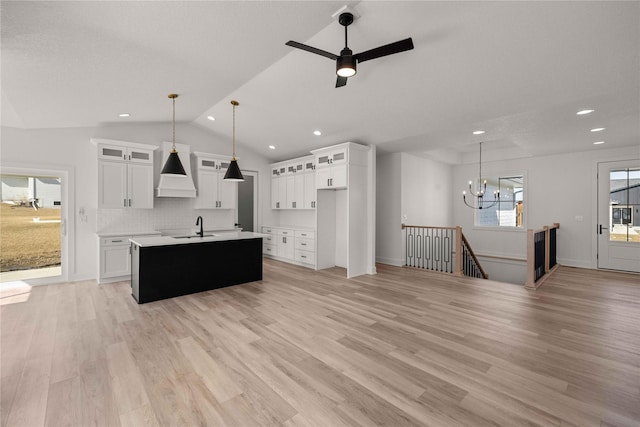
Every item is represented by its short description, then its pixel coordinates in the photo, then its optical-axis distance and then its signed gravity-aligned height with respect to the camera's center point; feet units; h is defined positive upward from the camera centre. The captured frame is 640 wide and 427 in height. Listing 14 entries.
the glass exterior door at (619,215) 19.69 -0.36
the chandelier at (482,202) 26.38 +0.74
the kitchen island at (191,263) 13.78 -2.95
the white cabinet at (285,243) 23.56 -2.89
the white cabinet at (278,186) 25.54 +2.18
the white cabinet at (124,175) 17.60 +2.22
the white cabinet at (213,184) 21.90 +1.97
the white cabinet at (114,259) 17.11 -3.07
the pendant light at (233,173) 15.61 +2.00
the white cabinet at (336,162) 18.88 +3.26
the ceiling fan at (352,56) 7.95 +4.56
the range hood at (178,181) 19.71 +1.96
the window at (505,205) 25.25 +0.43
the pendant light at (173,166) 14.02 +2.13
